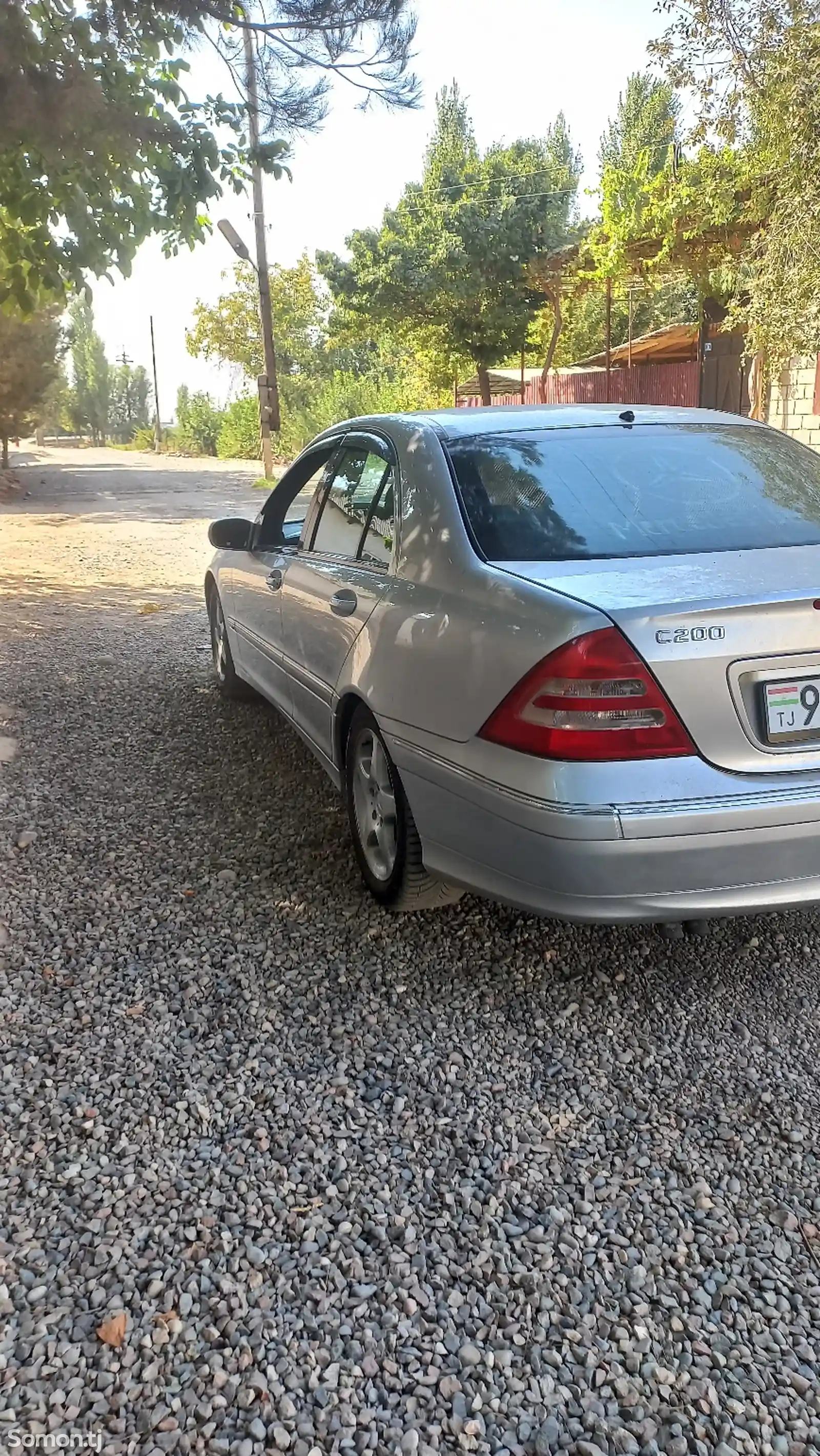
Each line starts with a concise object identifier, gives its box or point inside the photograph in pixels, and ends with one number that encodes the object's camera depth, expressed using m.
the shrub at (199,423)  58.62
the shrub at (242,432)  47.31
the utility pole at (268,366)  23.50
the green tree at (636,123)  46.06
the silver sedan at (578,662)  2.58
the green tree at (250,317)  47.47
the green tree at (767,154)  11.95
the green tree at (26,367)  26.31
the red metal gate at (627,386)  21.95
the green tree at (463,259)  24.62
